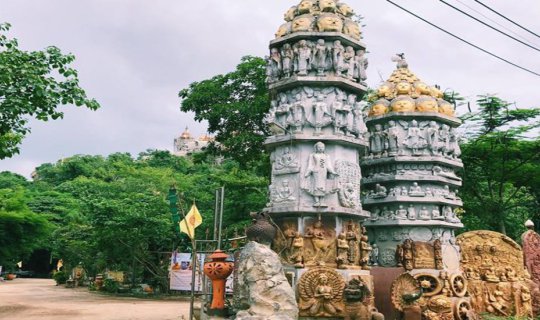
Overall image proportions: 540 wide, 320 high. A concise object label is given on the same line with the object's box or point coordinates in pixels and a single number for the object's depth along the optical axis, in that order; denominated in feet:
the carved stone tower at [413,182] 47.75
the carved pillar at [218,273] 36.70
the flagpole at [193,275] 38.58
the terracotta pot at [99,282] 101.81
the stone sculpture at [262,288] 27.20
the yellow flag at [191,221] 42.68
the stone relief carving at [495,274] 47.50
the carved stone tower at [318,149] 38.73
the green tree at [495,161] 71.31
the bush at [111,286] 93.56
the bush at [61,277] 127.95
